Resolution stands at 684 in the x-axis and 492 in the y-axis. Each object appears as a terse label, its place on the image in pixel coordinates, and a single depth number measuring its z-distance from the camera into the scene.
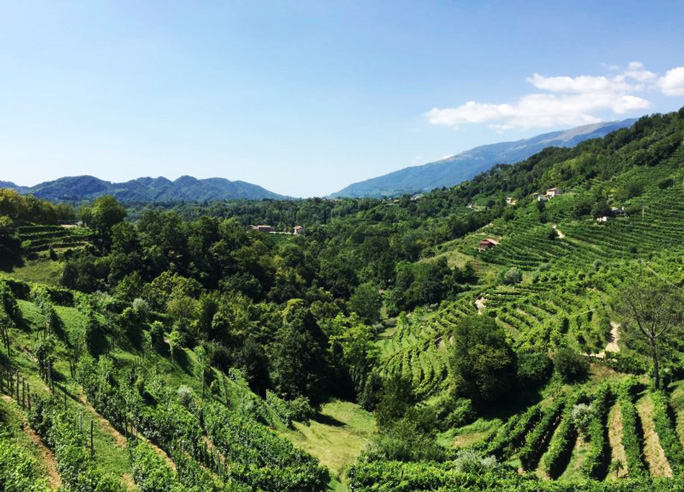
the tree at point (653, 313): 27.17
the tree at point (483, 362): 34.22
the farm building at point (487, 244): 98.77
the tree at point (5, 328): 24.27
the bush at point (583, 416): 25.80
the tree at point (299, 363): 41.62
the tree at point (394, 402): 31.97
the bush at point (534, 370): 33.75
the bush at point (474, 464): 22.14
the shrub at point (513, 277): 66.81
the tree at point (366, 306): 86.56
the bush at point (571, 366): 32.00
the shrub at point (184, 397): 26.47
